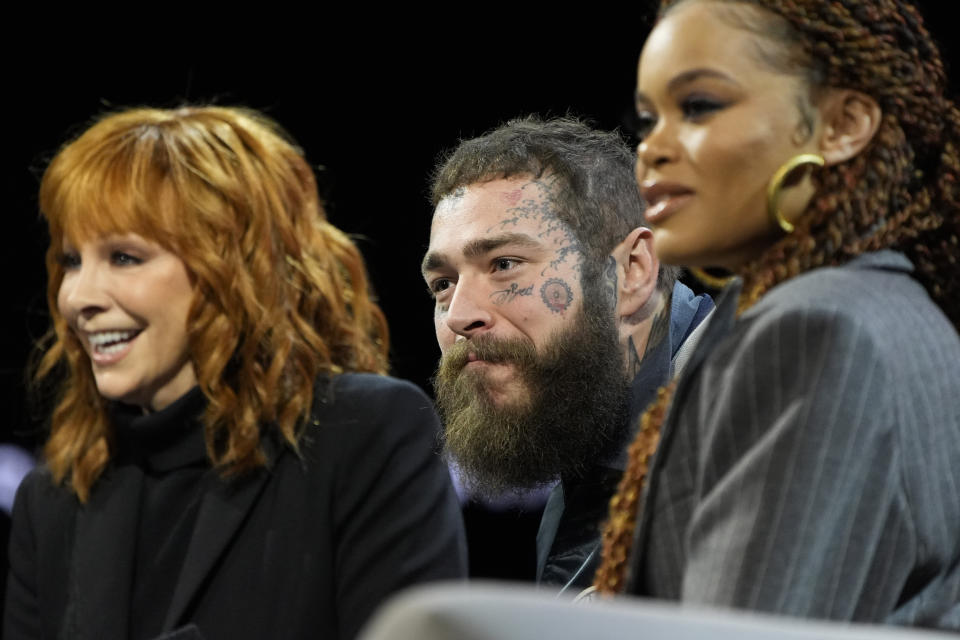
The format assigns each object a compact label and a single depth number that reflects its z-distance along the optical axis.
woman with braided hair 3.35
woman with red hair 3.68
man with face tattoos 3.92
